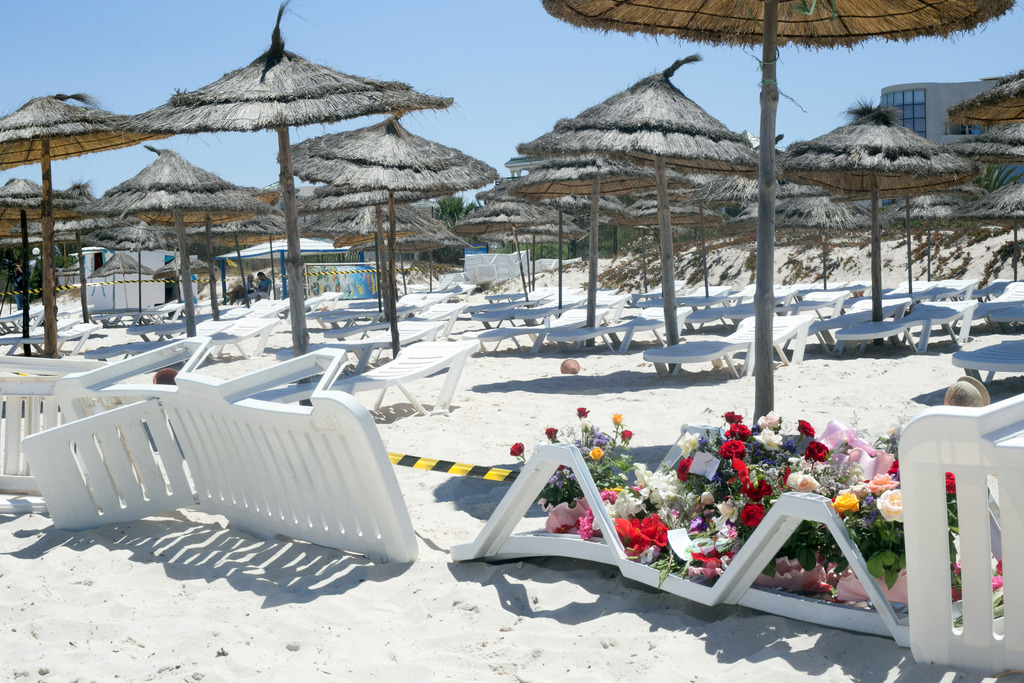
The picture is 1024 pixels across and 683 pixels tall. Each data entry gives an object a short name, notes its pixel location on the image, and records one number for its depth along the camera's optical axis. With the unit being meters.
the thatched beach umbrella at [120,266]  21.23
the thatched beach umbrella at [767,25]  4.49
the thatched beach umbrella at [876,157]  8.55
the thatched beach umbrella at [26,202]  11.30
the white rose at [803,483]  2.37
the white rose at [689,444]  2.88
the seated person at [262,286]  23.88
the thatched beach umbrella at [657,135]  7.07
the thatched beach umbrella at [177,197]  10.70
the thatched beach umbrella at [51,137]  7.76
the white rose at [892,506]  2.15
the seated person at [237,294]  22.71
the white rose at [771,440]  2.69
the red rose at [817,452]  2.53
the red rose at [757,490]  2.54
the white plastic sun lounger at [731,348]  7.50
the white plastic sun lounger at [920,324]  8.67
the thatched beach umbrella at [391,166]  8.34
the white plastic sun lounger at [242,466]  3.02
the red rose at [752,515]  2.47
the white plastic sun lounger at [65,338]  12.16
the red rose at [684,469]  2.81
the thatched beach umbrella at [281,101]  6.38
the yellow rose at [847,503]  2.26
